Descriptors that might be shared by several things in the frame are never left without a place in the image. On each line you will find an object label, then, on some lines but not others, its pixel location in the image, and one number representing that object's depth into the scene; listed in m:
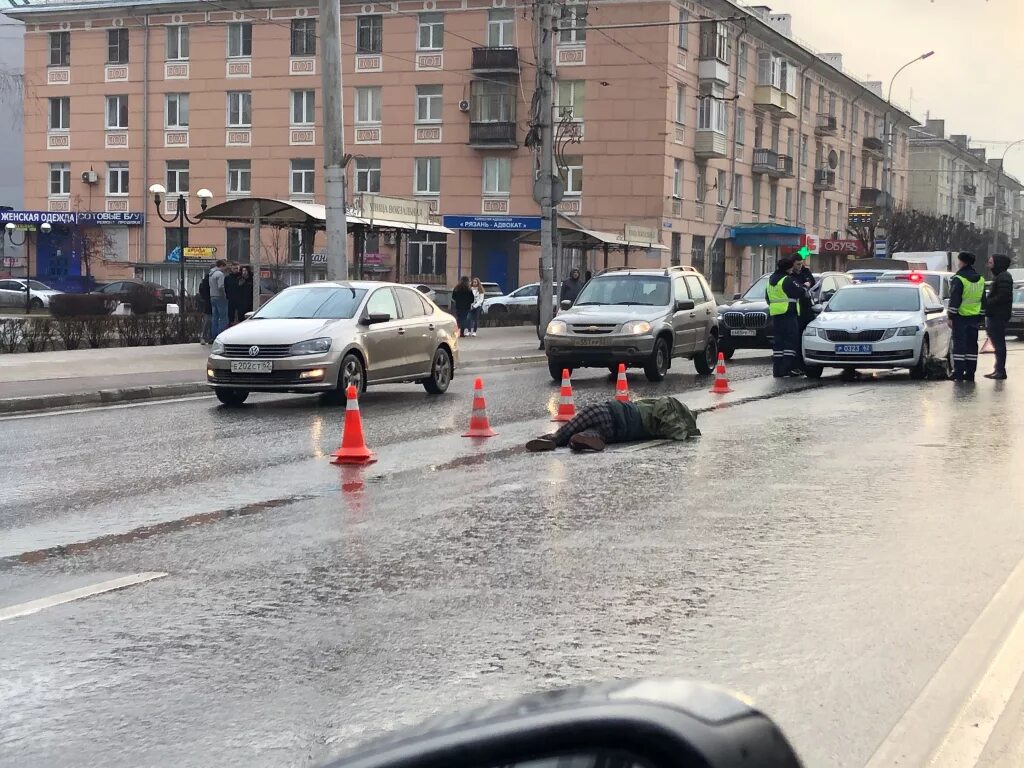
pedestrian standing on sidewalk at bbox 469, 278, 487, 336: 37.81
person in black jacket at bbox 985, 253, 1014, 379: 20.42
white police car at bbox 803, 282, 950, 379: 20.91
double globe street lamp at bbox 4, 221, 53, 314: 53.72
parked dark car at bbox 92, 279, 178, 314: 39.85
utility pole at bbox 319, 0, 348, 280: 24.25
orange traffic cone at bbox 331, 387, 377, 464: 11.60
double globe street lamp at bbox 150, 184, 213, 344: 37.28
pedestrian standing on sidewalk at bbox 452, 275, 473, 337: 36.34
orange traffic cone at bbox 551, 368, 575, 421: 14.73
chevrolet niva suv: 20.91
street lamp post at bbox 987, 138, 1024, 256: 104.69
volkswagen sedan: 16.78
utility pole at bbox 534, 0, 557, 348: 30.14
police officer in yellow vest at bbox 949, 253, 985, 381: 19.86
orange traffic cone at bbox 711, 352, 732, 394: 18.81
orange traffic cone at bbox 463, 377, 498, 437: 13.50
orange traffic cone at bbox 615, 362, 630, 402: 14.97
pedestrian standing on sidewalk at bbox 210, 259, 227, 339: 27.33
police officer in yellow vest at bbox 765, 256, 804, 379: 21.38
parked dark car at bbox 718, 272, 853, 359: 27.59
